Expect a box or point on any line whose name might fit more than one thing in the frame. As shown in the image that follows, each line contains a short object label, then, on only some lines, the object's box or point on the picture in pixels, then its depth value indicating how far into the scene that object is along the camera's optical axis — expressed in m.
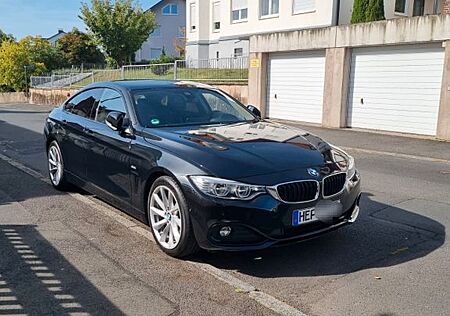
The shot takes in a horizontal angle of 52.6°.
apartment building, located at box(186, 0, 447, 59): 21.83
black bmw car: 3.76
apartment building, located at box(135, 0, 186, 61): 51.00
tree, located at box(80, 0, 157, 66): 35.44
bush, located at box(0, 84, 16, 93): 42.36
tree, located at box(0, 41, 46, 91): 40.06
